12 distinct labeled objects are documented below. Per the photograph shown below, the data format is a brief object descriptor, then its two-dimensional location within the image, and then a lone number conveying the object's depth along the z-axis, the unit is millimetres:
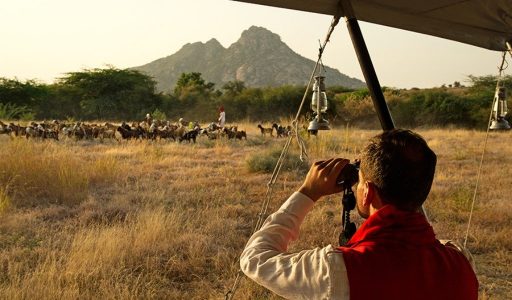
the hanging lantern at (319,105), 2928
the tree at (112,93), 38156
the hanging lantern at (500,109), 3898
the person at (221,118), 20850
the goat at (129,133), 15453
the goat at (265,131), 18547
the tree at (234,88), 40209
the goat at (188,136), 15906
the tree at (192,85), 42500
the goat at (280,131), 18484
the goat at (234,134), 16906
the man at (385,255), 1098
